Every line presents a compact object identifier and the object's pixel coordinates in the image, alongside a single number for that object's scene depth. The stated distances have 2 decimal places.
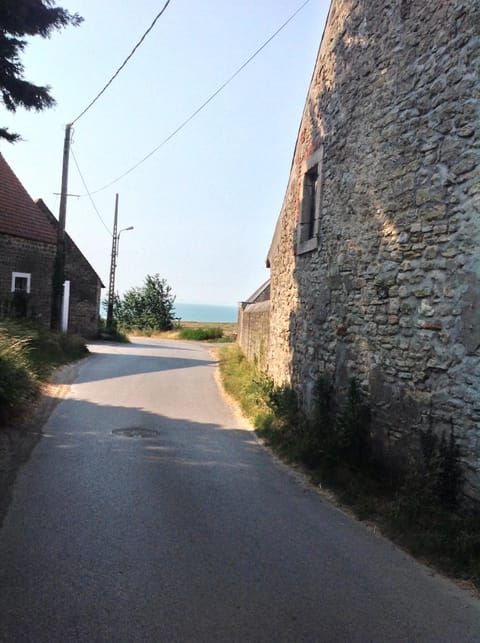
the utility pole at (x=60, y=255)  18.89
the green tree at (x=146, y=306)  43.47
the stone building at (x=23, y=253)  19.09
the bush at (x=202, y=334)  34.84
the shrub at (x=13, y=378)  8.08
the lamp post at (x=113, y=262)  32.81
